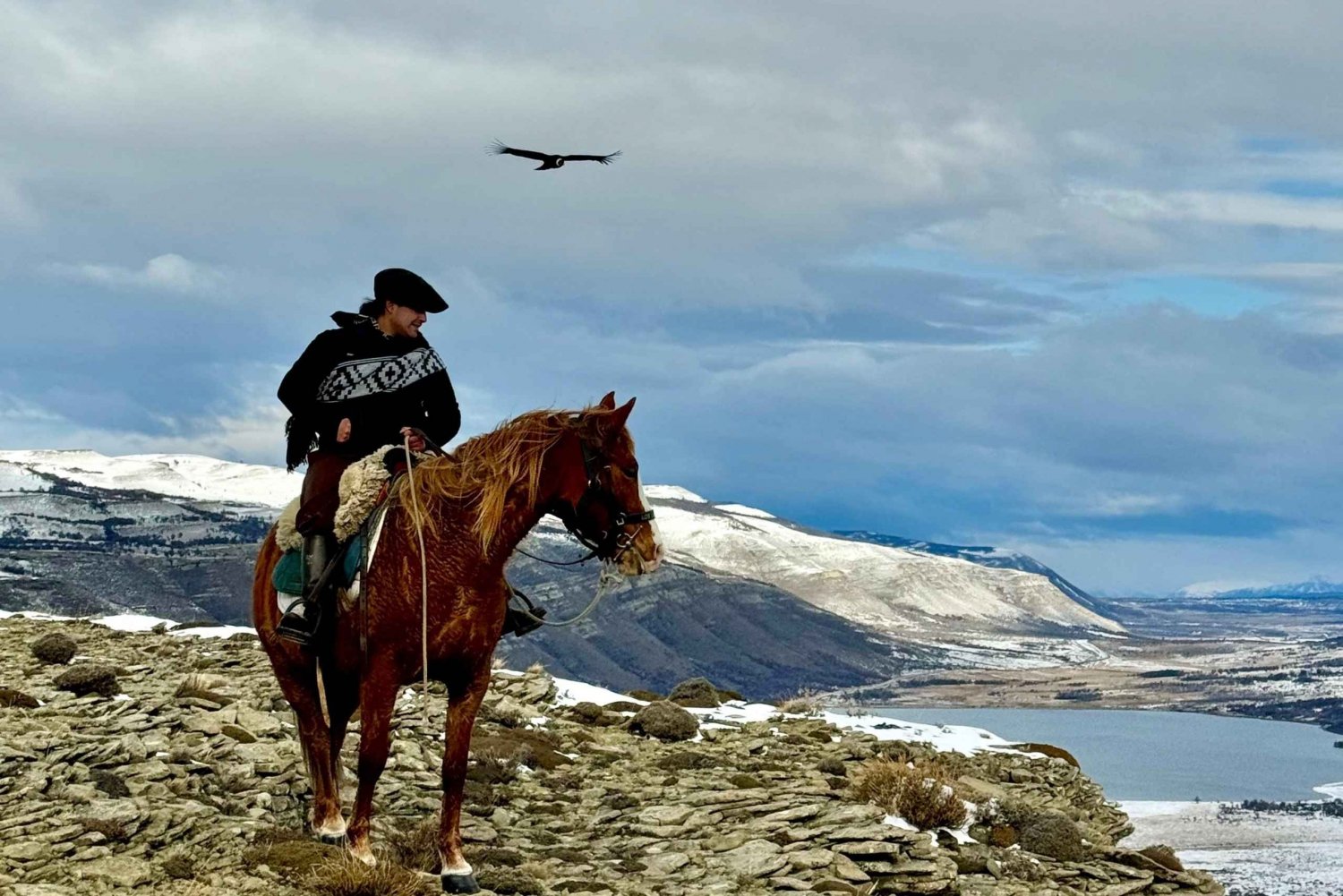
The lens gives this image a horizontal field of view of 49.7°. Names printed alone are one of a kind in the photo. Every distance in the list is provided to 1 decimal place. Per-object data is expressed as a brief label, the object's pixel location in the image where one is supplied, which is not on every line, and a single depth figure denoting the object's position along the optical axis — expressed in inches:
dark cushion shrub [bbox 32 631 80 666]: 842.2
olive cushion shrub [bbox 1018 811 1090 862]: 638.5
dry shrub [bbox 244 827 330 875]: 459.5
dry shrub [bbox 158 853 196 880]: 449.7
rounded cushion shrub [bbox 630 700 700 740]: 844.6
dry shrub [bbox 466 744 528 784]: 658.8
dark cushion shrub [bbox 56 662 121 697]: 721.6
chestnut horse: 434.3
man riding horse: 474.0
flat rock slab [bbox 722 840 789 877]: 542.6
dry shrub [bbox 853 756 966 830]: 639.8
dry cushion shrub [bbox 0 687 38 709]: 677.9
